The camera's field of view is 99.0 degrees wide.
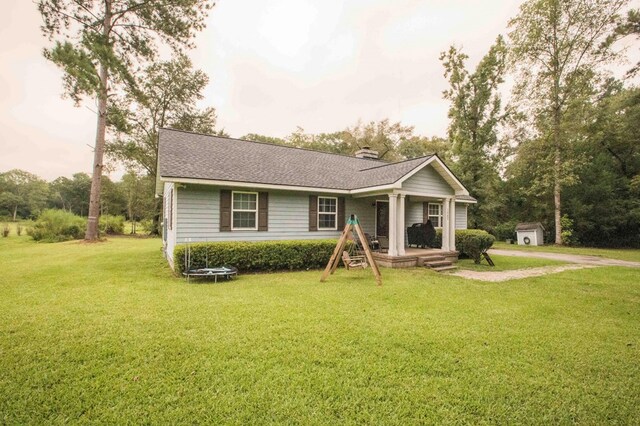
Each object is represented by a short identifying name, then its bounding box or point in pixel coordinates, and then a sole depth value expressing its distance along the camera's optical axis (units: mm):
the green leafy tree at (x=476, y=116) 20406
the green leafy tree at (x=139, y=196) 26614
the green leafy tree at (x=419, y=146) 32875
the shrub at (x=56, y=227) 17359
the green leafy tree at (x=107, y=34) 13681
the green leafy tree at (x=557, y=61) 18078
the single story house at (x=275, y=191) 9000
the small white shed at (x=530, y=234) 21141
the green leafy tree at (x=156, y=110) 24875
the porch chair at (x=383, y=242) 12591
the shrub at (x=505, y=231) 24016
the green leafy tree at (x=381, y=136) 32156
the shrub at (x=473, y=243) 11570
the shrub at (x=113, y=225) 24347
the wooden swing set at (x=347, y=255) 7734
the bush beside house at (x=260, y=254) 8117
